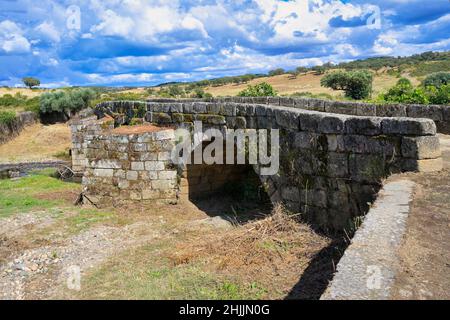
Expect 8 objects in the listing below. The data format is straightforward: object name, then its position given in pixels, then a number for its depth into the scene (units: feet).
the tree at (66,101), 104.53
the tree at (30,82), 207.92
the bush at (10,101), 120.06
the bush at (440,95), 35.14
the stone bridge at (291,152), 19.11
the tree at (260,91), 66.03
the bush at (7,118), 91.04
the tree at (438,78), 73.78
